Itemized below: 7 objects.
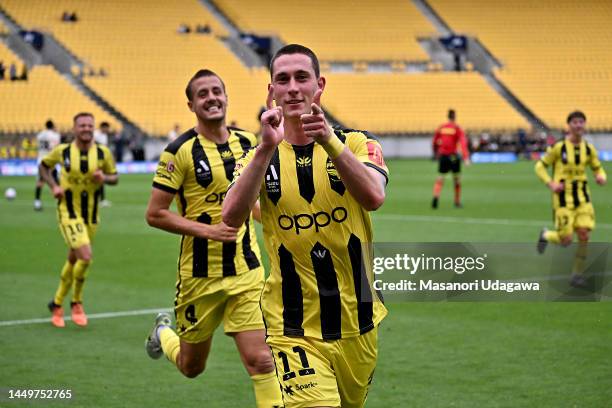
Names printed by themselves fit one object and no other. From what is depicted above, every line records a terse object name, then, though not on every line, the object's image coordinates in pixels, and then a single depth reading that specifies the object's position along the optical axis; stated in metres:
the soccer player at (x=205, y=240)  6.82
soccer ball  26.77
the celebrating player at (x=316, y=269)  4.72
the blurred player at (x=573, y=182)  12.63
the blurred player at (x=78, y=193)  10.63
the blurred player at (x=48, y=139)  26.96
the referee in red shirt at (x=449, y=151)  23.77
